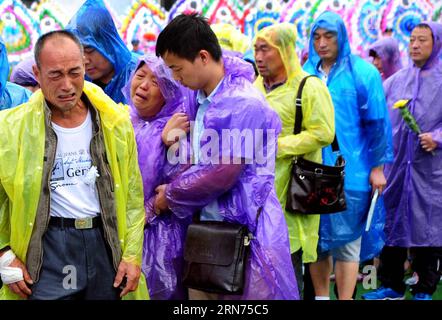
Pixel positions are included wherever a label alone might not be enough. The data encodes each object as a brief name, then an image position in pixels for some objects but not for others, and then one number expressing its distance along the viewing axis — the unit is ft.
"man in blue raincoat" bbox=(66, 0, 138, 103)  27.77
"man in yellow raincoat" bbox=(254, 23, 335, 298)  28.66
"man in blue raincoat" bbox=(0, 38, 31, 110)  26.52
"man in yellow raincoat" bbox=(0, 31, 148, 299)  18.39
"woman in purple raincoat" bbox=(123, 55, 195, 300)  22.85
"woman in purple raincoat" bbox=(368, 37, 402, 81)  46.42
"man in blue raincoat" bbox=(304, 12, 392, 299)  32.33
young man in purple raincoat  20.79
